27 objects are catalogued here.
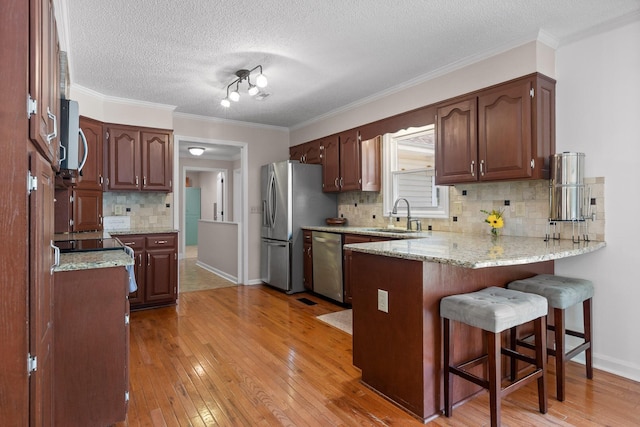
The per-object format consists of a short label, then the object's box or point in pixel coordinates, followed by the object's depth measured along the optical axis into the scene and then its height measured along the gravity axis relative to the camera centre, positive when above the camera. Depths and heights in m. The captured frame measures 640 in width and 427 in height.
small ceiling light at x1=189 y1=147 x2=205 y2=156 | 6.53 +1.14
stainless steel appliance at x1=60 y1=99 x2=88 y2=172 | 1.89 +0.42
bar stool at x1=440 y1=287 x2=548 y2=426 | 1.79 -0.58
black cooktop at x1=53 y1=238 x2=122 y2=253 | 2.30 -0.23
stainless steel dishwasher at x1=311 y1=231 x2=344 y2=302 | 4.31 -0.65
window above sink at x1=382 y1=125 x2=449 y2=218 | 3.96 +0.44
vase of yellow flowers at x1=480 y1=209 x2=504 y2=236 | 3.04 -0.08
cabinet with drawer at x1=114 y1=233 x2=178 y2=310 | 4.15 -0.65
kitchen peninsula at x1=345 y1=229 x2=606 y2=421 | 1.99 -0.54
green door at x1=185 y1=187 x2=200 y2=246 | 10.88 +0.04
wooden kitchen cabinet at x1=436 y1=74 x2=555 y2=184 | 2.73 +0.64
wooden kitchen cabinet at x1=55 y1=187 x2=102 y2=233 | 3.39 +0.03
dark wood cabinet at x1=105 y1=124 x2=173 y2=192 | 4.28 +0.66
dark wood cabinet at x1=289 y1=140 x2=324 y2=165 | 5.16 +0.90
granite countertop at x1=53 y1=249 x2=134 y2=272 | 1.74 -0.25
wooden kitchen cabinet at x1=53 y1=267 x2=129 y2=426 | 1.74 -0.67
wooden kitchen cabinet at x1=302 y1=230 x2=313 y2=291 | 4.83 -0.65
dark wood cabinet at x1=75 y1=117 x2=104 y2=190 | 3.94 +0.62
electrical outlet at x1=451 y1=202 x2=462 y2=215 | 3.56 +0.03
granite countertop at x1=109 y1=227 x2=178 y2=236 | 4.12 -0.22
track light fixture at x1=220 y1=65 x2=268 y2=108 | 3.08 +1.31
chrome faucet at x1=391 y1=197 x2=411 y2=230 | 4.00 +0.02
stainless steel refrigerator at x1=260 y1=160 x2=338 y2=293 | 4.91 +0.00
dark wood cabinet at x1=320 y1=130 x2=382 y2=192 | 4.45 +0.62
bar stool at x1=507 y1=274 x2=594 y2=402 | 2.16 -0.56
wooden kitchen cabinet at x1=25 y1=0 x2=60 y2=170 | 1.08 +0.47
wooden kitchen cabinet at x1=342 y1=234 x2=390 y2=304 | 4.07 -0.63
